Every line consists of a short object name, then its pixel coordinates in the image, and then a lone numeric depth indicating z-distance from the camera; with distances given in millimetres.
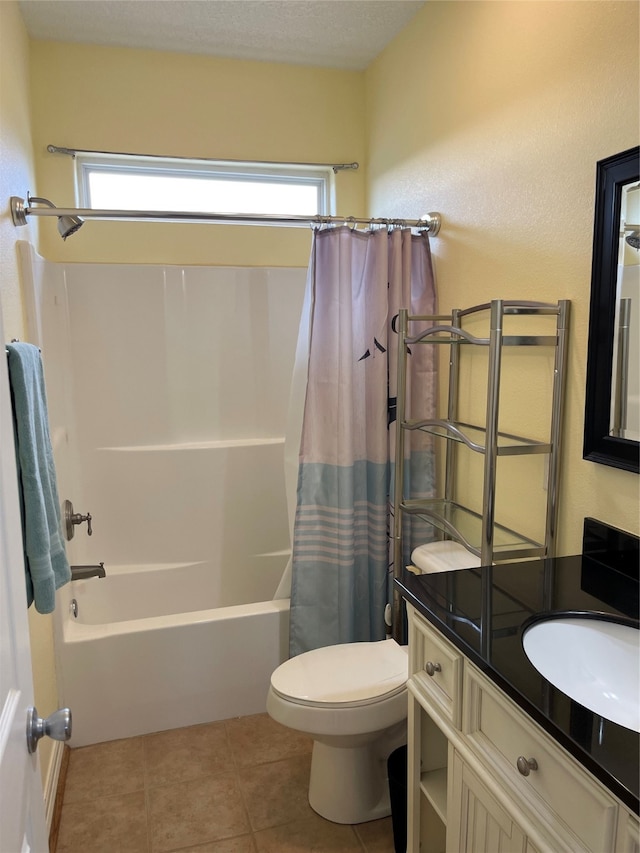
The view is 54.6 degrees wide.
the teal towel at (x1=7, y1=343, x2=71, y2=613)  1348
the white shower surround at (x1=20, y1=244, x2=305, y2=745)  2824
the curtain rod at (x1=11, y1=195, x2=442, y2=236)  2139
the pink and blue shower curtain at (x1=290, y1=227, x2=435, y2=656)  2262
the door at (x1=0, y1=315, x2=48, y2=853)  801
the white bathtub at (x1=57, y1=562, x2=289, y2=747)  2213
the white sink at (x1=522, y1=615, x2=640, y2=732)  1132
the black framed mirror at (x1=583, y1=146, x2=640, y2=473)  1375
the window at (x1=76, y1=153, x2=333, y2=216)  2807
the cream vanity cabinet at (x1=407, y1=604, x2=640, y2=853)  882
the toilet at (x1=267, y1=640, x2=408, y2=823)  1739
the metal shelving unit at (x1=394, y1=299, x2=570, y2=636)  1613
